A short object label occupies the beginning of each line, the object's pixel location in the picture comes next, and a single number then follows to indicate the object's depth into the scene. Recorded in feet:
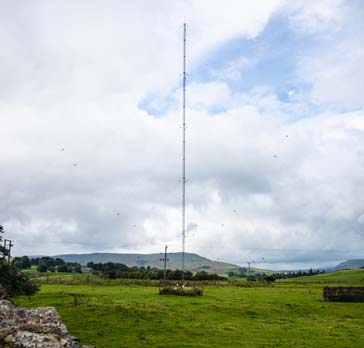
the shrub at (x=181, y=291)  230.97
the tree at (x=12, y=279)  119.34
